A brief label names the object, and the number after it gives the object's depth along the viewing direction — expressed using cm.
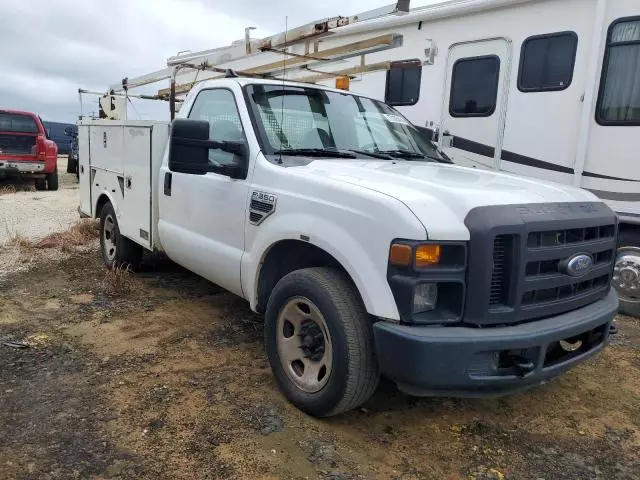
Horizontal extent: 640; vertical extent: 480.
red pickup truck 1323
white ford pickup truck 262
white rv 532
